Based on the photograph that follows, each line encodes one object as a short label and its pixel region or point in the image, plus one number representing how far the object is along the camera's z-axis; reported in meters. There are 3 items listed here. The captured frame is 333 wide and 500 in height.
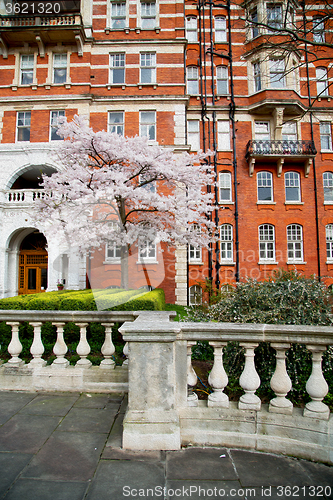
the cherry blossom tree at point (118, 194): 11.32
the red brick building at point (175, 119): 17.30
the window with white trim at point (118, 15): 18.73
